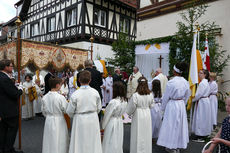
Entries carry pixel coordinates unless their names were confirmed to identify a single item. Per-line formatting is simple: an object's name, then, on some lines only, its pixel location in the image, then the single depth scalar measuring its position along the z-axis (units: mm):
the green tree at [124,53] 10805
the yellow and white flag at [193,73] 4885
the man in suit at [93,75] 4923
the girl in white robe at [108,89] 9945
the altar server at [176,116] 3920
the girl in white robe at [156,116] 4852
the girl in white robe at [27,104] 6945
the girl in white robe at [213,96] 5561
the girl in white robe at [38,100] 7310
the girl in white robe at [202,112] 5011
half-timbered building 14896
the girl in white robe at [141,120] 3648
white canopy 9484
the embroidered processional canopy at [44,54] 5688
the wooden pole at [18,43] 4254
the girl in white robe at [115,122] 3367
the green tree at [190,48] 7613
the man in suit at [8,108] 3608
